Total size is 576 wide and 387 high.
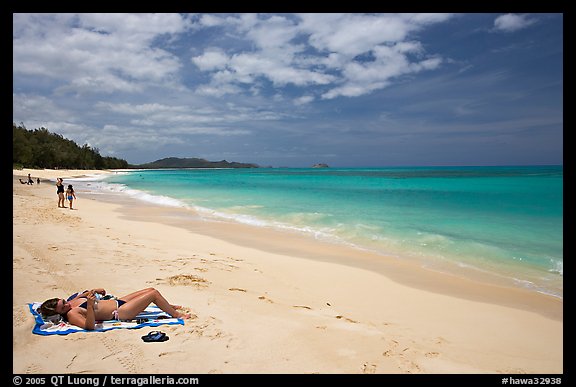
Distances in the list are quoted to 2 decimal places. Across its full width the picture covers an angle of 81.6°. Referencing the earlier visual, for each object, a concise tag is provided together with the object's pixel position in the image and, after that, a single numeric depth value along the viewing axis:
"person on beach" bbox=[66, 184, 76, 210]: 18.69
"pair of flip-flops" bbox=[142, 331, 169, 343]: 4.16
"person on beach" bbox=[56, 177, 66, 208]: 18.35
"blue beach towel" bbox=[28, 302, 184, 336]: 4.25
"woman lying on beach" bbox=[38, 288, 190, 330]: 4.42
